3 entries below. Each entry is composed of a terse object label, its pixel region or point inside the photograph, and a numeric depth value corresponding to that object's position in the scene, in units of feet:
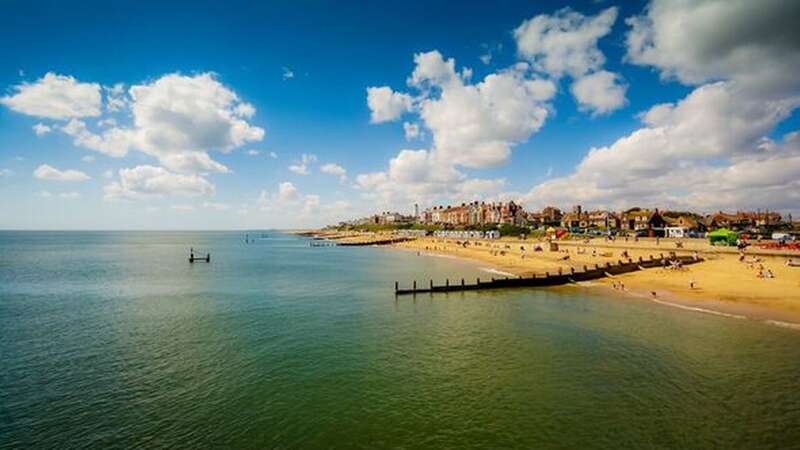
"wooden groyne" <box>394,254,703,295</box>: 166.71
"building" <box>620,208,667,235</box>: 550.36
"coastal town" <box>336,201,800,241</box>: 526.57
